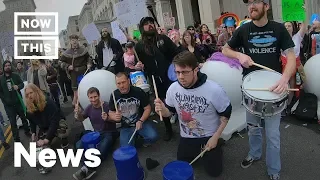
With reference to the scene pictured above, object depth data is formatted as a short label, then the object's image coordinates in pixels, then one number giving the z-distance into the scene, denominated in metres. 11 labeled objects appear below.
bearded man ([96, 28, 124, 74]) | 4.63
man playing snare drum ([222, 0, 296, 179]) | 2.05
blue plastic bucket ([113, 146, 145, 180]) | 2.34
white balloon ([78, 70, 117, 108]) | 3.92
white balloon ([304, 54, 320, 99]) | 3.38
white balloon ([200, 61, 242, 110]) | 3.28
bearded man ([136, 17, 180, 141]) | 3.29
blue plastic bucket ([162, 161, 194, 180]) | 1.89
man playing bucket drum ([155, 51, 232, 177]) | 2.20
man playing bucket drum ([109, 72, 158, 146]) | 3.03
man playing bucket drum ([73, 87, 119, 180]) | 3.19
